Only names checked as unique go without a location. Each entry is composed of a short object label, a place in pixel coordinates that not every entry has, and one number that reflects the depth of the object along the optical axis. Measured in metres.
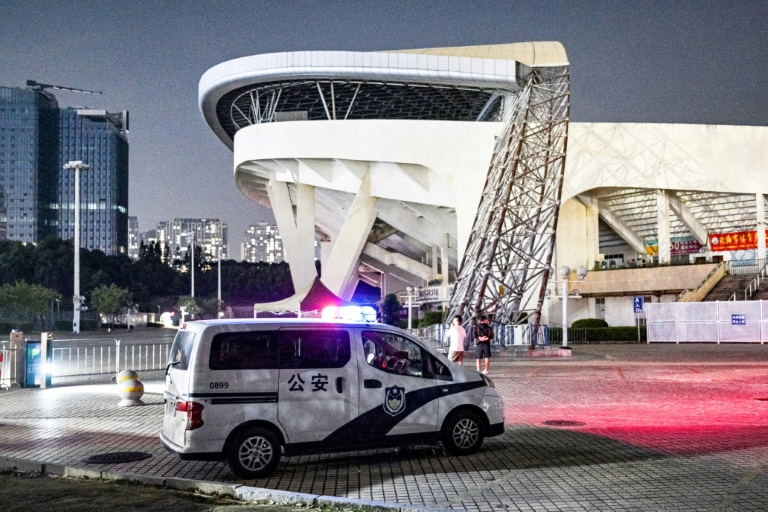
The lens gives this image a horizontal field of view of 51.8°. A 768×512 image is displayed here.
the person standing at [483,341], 20.50
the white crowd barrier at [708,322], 35.59
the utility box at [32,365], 19.44
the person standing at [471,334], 31.81
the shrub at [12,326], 59.75
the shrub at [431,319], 46.62
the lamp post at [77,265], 56.66
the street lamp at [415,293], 60.47
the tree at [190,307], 88.69
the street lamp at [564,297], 30.12
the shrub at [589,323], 42.19
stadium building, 40.84
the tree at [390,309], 64.19
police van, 8.48
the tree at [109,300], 78.75
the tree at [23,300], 66.75
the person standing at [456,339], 17.98
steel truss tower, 34.78
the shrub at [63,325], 69.25
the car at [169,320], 90.75
